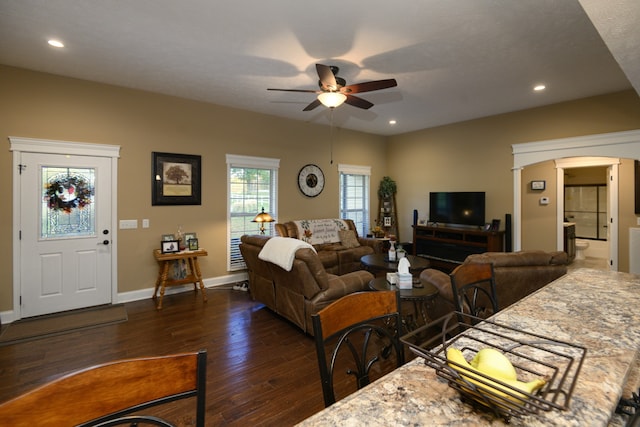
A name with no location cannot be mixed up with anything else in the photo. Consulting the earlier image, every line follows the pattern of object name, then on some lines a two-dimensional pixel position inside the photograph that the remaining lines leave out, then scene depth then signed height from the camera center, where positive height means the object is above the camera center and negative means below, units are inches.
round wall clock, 245.9 +24.6
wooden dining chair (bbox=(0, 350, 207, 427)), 27.1 -17.9
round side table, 111.4 -30.5
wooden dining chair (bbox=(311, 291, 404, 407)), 45.3 -18.3
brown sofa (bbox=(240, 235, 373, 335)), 122.3 -31.5
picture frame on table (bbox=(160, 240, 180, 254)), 174.0 -21.0
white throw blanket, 123.5 -17.1
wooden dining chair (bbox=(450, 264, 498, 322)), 69.0 -16.7
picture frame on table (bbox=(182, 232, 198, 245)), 190.7 -16.4
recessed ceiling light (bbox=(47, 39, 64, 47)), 122.2 +66.5
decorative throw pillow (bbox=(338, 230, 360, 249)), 238.5 -22.1
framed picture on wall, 183.2 +18.9
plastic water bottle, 174.6 -24.4
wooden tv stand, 219.3 -24.4
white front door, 150.1 -11.8
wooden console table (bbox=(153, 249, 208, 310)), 167.8 -34.0
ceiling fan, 119.3 +51.1
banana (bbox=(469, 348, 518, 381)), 27.7 -14.2
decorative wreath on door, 155.0 +8.2
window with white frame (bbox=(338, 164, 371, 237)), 279.0 +15.0
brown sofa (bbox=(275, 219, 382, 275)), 213.2 -29.3
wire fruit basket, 25.0 -16.3
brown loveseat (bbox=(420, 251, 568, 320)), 119.8 -23.6
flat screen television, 233.5 +3.3
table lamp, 203.8 -5.2
